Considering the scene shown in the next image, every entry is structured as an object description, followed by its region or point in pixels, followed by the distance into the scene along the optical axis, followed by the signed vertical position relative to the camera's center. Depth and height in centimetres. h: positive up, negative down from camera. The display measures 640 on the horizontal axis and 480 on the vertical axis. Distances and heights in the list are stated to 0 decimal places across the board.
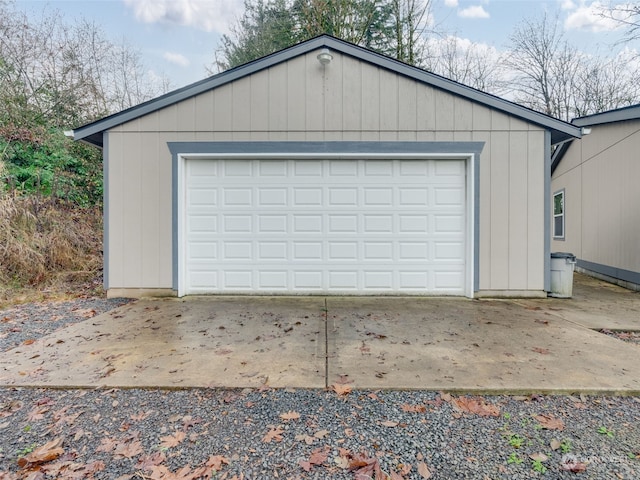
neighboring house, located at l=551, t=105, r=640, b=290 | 625 +85
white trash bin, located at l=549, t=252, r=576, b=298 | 542 -68
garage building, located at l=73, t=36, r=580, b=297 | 539 +87
